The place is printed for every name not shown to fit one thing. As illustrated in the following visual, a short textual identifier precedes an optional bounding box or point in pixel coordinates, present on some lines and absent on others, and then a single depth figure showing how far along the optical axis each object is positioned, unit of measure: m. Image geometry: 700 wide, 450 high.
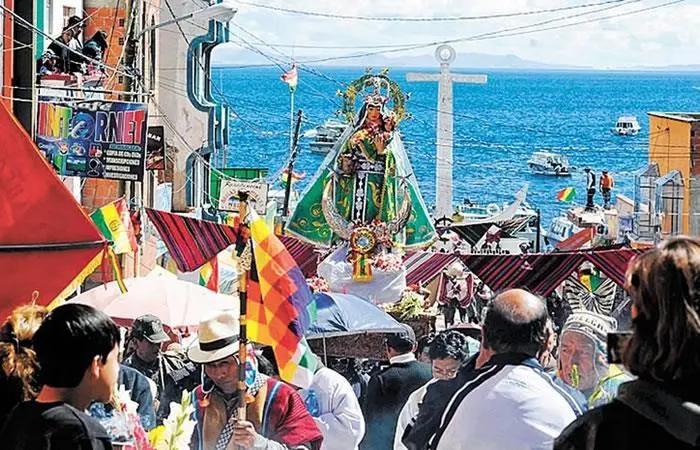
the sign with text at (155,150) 24.27
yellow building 30.31
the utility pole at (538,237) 44.12
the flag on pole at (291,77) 44.75
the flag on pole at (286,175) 37.93
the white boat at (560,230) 51.41
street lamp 22.66
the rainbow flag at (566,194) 62.90
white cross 49.75
